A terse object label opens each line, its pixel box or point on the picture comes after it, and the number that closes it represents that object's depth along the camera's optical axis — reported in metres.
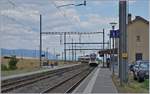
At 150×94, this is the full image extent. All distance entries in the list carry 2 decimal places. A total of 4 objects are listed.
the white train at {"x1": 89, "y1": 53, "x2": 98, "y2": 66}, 110.38
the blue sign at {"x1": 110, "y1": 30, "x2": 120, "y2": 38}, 33.00
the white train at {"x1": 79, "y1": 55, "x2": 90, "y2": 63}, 123.00
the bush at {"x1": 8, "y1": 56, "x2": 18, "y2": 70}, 71.56
